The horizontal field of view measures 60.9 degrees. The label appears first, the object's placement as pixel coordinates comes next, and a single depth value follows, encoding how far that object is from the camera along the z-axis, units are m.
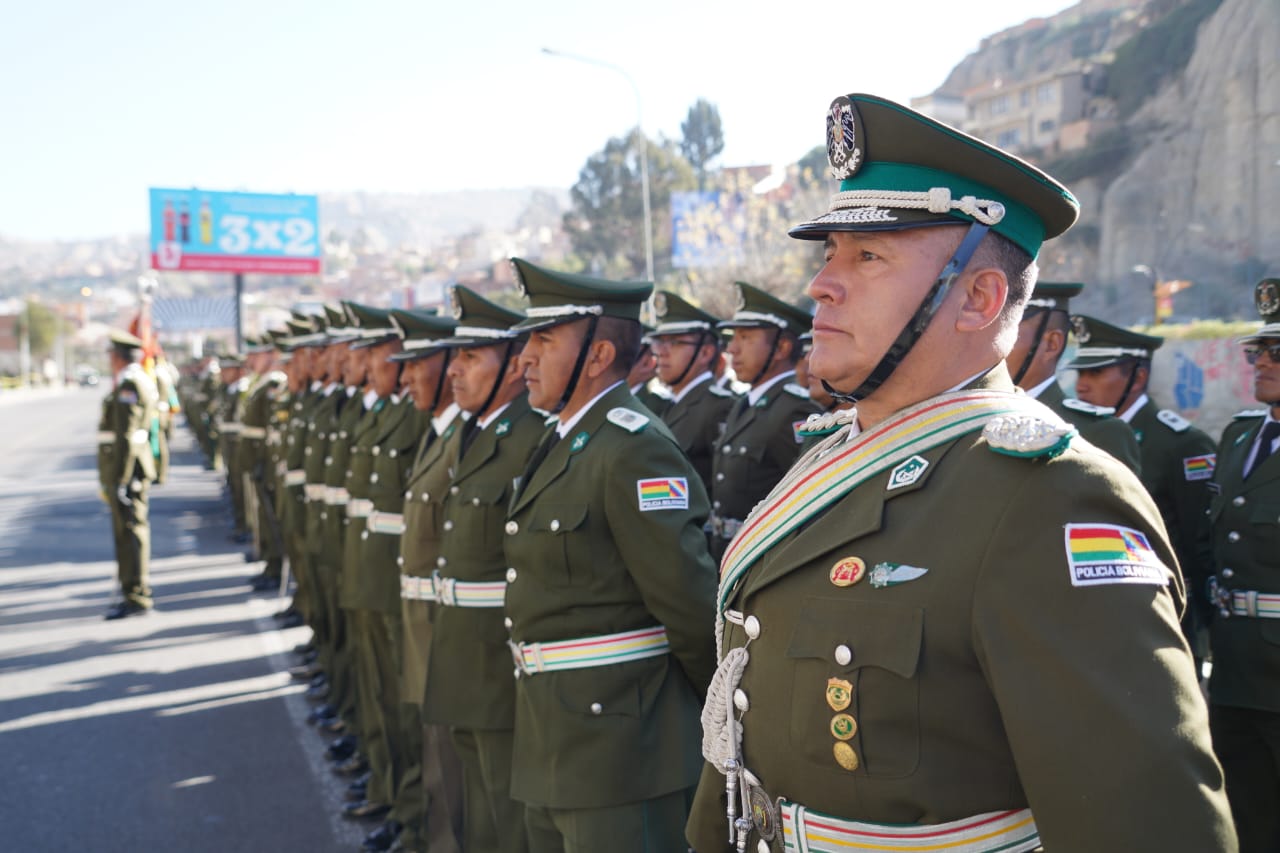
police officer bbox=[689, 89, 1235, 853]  1.39
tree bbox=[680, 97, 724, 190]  73.75
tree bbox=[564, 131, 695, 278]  58.06
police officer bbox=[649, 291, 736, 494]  7.20
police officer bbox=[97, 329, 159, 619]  9.62
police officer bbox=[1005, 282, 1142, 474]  4.45
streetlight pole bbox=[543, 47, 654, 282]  23.09
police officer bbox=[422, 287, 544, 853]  3.71
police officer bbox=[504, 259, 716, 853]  3.06
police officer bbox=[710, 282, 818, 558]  5.87
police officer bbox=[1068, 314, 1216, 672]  4.96
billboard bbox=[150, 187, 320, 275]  35.00
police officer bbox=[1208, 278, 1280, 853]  3.75
